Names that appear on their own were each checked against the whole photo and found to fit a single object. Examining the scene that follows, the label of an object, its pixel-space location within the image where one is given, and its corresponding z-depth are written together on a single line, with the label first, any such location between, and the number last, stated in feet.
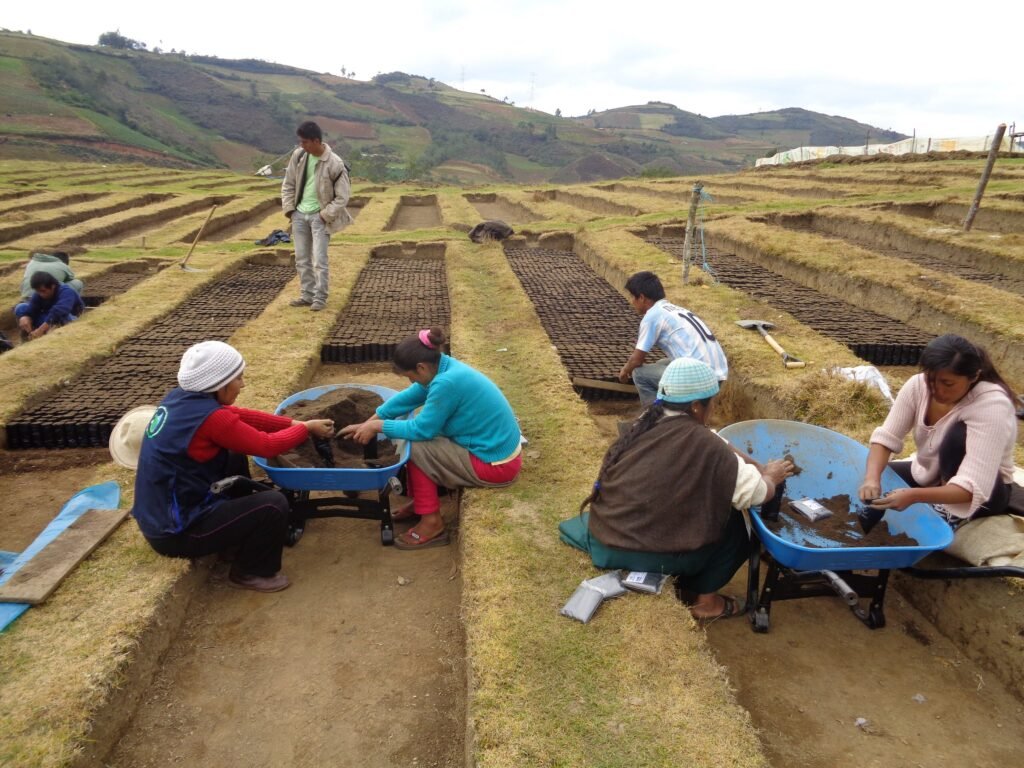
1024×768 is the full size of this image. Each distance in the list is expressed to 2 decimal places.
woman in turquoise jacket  11.69
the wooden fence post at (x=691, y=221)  26.97
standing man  23.57
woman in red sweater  9.84
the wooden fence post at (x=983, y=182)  35.80
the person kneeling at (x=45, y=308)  23.88
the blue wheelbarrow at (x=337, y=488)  11.39
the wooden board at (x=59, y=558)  9.89
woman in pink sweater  9.25
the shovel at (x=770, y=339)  19.33
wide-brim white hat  11.18
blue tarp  9.70
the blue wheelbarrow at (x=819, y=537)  9.06
